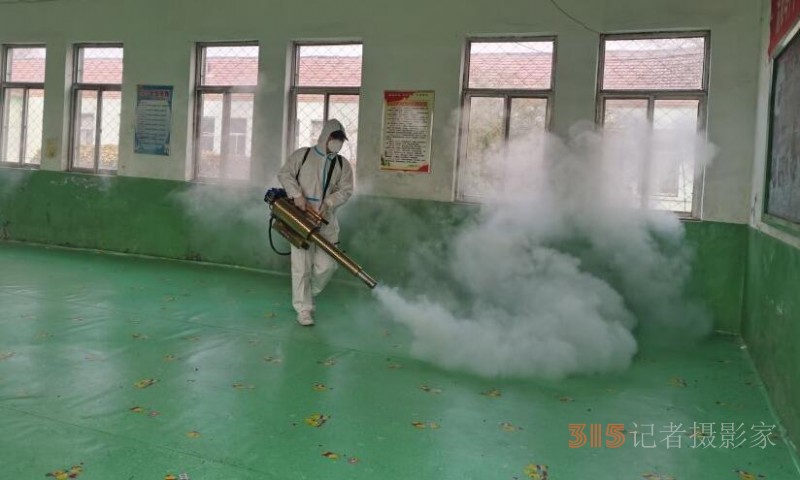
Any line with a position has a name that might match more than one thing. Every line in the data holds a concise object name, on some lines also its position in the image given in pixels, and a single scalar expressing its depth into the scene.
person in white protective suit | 5.20
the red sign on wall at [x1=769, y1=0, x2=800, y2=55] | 3.70
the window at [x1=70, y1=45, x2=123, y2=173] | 8.25
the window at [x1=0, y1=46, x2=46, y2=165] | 8.65
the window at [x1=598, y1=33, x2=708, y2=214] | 5.73
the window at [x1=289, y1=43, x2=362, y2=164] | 7.05
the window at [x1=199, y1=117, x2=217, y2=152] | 7.74
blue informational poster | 7.81
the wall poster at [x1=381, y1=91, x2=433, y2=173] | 6.62
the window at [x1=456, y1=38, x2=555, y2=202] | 6.25
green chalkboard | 3.54
